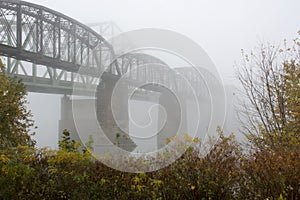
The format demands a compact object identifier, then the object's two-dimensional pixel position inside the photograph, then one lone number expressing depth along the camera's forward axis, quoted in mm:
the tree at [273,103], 6871
